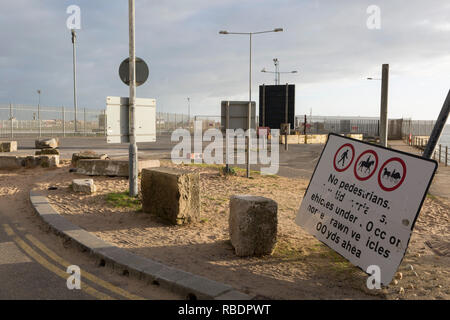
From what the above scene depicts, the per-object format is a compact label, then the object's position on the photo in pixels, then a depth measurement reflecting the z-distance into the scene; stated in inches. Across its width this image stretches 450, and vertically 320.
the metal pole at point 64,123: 1513.7
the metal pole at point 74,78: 1469.2
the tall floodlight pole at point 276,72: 1585.5
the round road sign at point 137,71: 343.6
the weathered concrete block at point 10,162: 500.7
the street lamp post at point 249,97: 530.9
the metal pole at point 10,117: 1360.7
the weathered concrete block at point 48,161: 500.7
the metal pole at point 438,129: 188.1
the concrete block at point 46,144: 749.3
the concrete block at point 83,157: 480.2
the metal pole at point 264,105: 1403.9
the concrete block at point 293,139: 1502.2
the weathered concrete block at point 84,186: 343.6
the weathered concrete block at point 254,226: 201.6
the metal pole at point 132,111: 336.8
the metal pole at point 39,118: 1430.9
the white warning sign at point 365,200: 163.3
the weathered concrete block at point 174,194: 255.6
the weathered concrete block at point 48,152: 552.1
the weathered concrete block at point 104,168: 415.8
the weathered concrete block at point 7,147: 762.2
